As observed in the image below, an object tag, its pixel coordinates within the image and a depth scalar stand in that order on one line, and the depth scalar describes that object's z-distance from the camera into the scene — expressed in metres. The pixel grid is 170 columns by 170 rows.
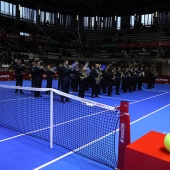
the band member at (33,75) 12.57
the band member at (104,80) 14.16
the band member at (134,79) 17.20
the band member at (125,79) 16.00
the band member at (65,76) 10.95
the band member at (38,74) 12.43
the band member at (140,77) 17.91
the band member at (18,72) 13.48
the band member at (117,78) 14.72
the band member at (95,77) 12.84
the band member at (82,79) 11.77
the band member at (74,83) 14.61
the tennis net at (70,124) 5.05
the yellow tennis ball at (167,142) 2.82
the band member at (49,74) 13.29
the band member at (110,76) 14.01
